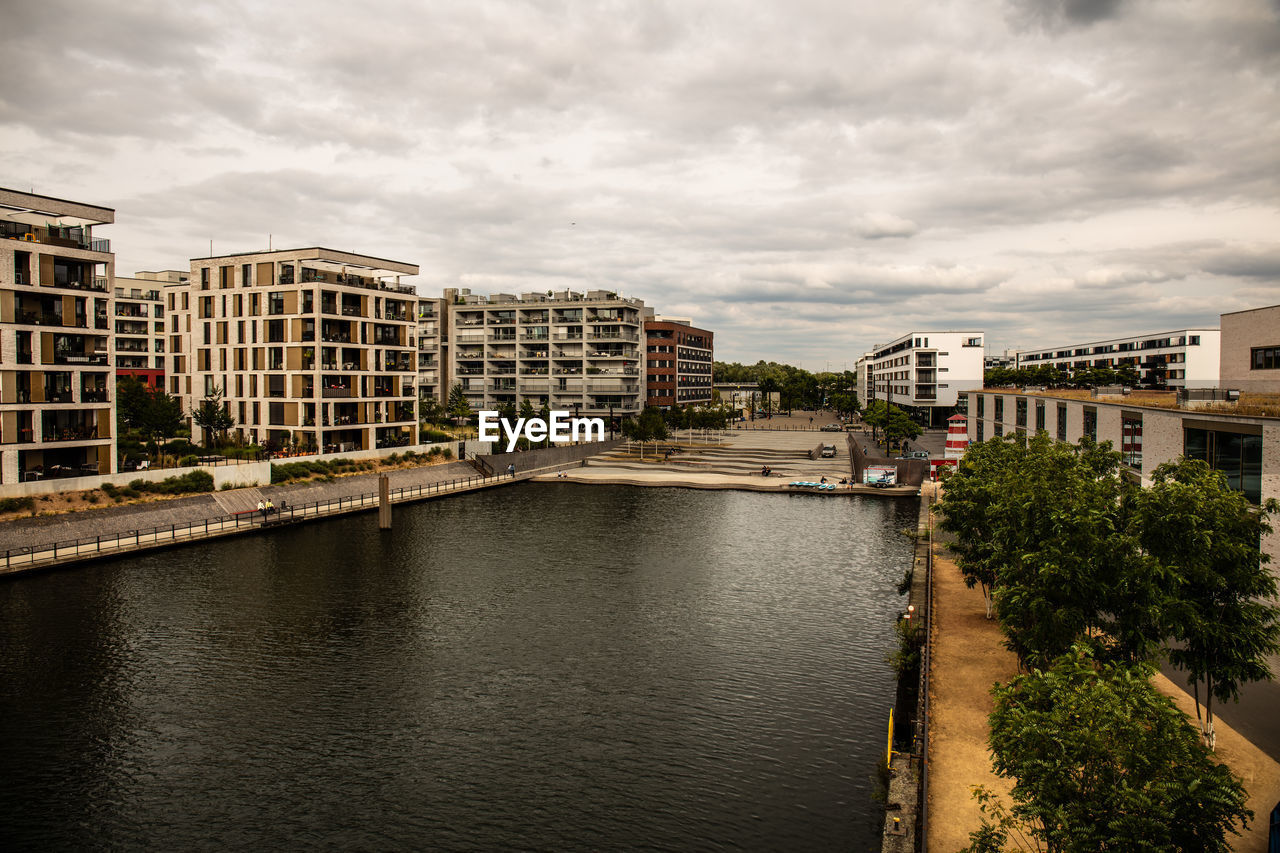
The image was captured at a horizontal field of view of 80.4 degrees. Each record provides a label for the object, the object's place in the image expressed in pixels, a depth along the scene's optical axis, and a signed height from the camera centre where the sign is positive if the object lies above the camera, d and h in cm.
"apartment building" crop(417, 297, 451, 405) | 13900 +1162
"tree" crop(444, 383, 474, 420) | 10812 +83
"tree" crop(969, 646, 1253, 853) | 1119 -561
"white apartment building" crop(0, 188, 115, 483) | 5209 +520
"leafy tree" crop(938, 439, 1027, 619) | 3010 -398
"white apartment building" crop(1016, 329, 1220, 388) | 12625 +1078
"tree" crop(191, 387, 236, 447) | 7412 -70
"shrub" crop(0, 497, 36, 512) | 4806 -599
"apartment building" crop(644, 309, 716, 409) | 14475 +1006
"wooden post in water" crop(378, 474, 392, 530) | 5988 -754
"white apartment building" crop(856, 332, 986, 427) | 13388 +796
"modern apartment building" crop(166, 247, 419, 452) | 7675 +689
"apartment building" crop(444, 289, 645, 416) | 12512 +1042
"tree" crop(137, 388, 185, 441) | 7056 -68
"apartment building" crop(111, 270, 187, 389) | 11219 +1213
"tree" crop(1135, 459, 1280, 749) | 1762 -378
